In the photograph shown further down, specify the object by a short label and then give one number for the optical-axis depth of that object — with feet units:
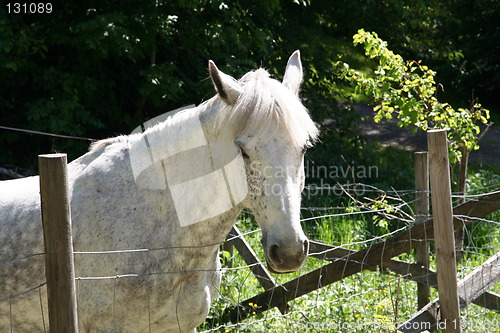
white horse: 17.67
